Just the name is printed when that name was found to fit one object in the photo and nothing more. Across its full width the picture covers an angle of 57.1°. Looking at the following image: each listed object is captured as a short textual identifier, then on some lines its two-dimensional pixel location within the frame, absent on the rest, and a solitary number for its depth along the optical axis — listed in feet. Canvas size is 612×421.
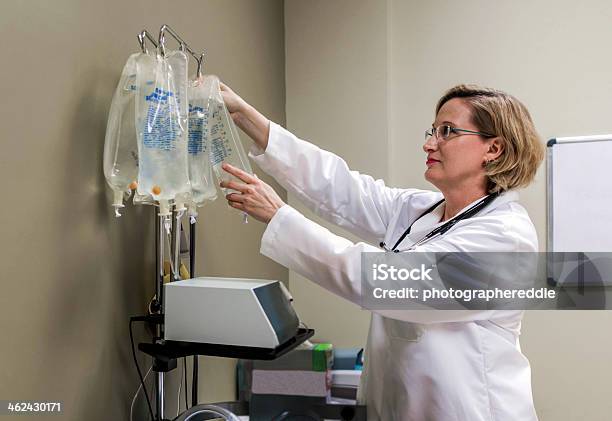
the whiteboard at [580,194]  7.57
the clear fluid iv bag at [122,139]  3.89
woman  4.14
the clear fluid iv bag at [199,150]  4.04
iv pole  4.10
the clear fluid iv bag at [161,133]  3.68
